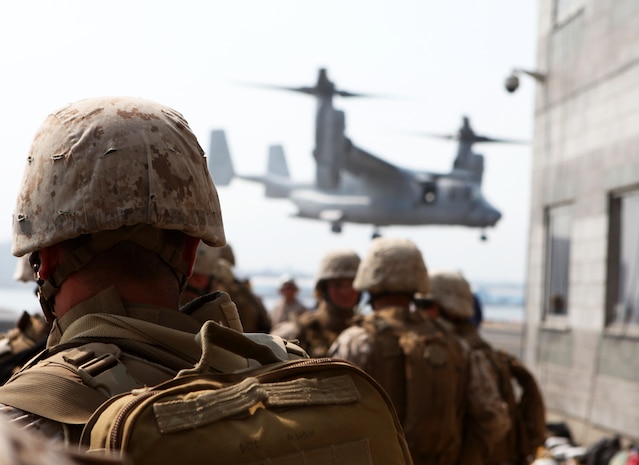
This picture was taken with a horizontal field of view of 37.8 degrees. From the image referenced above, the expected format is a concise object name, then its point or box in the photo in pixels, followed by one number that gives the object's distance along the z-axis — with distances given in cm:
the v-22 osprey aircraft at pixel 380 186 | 4250
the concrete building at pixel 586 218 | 1134
